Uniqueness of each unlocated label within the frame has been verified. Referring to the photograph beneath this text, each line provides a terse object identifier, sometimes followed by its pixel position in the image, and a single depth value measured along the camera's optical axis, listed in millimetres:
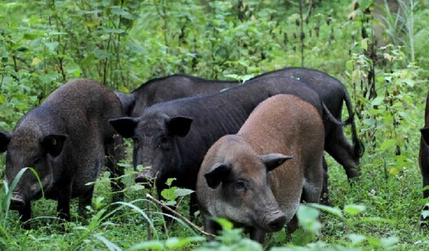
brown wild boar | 12430
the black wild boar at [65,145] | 14969
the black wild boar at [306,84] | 18609
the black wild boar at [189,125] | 15602
